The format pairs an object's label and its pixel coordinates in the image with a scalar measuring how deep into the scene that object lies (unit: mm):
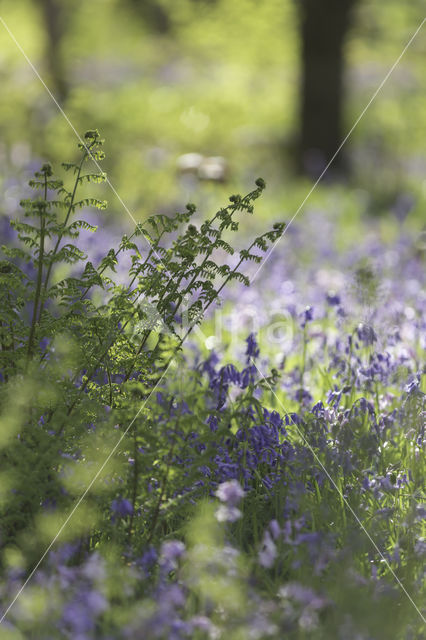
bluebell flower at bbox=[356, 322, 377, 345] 7625
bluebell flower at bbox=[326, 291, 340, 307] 8687
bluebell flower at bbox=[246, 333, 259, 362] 7300
